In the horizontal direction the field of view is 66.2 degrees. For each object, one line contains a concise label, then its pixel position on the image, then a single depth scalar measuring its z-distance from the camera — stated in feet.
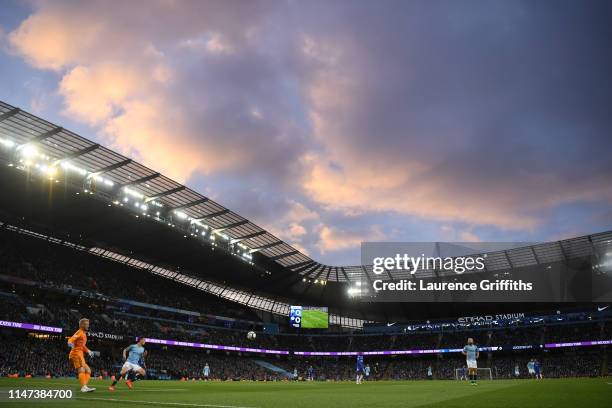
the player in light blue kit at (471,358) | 68.13
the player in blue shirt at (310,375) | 214.12
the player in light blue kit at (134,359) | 49.24
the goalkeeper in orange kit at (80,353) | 39.19
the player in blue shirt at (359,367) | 121.99
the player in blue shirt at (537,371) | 139.25
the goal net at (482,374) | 174.96
